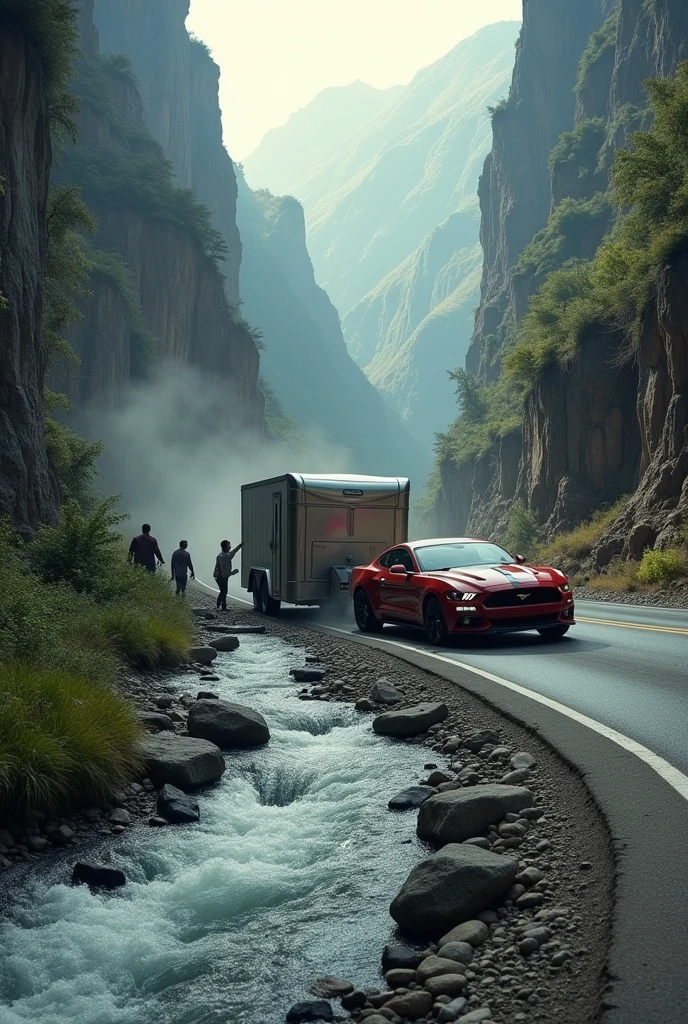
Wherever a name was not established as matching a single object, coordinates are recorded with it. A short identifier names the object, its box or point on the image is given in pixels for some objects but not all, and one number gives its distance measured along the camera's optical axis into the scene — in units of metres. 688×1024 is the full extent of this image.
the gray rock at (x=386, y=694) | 10.97
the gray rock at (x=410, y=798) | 7.17
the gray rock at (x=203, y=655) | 15.50
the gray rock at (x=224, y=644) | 17.34
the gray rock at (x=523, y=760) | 7.34
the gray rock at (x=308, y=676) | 13.44
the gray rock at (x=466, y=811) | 6.18
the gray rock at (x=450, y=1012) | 4.00
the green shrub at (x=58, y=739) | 6.80
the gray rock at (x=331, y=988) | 4.50
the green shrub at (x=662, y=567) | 27.02
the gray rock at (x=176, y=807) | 7.33
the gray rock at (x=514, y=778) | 6.97
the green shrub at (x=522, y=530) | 48.59
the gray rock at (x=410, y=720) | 9.41
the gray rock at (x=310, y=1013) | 4.31
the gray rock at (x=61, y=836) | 6.80
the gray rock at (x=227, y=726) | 9.51
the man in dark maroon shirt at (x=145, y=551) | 22.84
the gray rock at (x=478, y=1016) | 3.85
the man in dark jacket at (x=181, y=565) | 25.28
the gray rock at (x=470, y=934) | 4.68
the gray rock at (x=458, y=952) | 4.54
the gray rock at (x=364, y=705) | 10.84
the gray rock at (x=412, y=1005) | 4.14
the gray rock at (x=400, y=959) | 4.65
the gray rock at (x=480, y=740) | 8.24
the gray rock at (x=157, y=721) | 9.80
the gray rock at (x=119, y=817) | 7.24
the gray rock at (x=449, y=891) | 4.94
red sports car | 14.27
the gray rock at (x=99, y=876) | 6.12
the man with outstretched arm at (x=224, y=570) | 26.28
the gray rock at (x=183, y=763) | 8.12
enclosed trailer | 20.98
